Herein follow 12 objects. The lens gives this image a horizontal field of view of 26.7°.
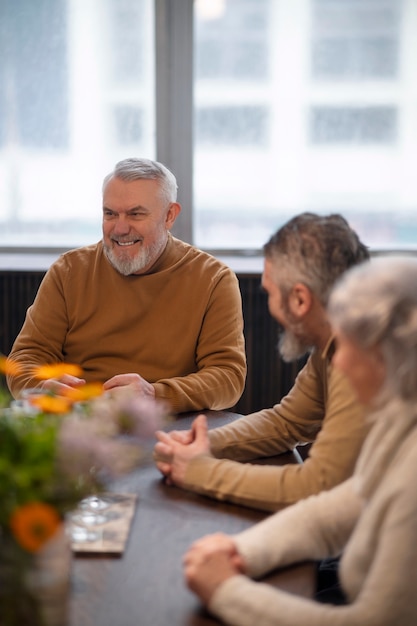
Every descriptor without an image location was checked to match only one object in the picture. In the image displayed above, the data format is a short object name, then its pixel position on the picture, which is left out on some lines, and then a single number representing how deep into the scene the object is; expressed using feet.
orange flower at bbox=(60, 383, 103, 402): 4.47
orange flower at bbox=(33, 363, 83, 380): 4.64
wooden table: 4.23
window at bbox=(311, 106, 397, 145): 13.07
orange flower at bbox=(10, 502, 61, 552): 3.38
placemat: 4.89
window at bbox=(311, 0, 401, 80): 12.83
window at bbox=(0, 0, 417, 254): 12.91
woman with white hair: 3.95
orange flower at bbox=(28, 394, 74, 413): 4.29
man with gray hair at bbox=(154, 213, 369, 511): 5.47
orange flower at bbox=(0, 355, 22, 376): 4.48
